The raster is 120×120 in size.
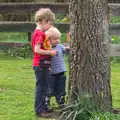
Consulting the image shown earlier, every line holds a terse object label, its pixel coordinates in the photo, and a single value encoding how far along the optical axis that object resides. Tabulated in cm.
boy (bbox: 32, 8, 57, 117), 536
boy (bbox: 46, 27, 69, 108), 564
